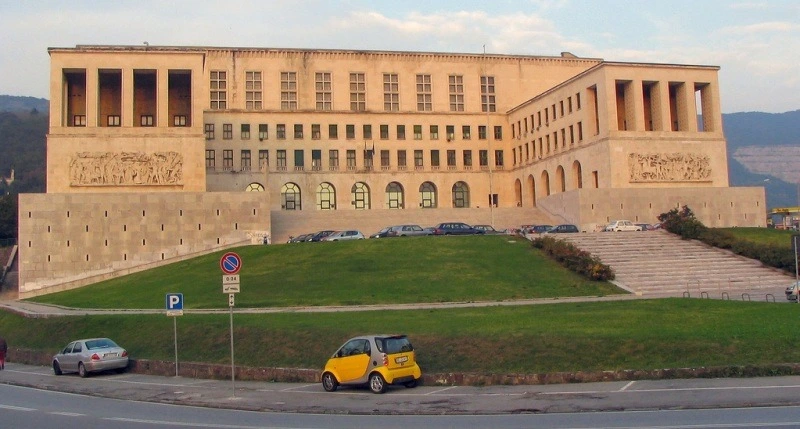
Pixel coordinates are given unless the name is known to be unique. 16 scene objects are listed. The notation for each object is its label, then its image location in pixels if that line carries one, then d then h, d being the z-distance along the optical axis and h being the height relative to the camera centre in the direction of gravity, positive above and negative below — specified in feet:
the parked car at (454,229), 219.55 +9.14
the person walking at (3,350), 110.32 -10.35
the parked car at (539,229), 222.69 +8.72
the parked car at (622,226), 224.51 +8.79
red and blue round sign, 77.81 +0.59
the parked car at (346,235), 214.48 +8.23
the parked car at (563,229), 216.04 +8.20
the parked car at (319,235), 221.25 +8.72
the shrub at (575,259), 153.99 -0.09
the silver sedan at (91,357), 96.68 -10.30
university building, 222.28 +41.27
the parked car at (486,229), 226.64 +9.44
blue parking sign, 91.06 -3.92
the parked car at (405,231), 217.15 +9.09
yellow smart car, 71.46 -9.09
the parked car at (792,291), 123.85 -6.37
